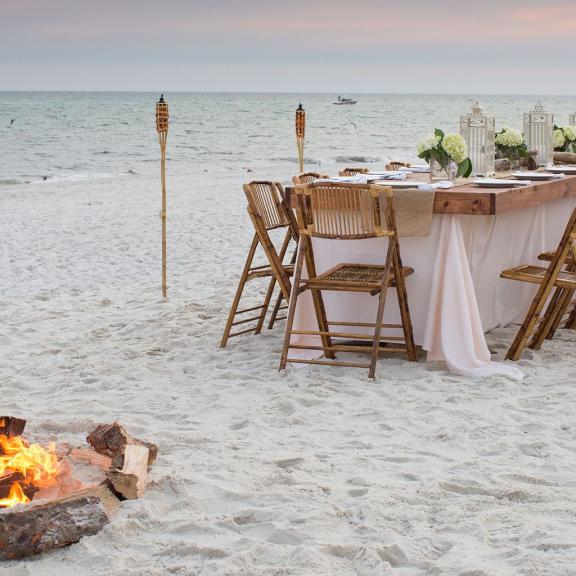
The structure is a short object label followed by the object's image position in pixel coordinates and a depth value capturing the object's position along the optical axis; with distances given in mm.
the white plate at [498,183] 4973
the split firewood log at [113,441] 3320
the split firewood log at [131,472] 3094
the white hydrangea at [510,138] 6098
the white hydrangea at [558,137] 6923
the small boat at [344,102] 65125
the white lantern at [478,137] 5703
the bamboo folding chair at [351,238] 4539
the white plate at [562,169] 5883
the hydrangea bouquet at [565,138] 6930
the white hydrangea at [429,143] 5219
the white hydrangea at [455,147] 5121
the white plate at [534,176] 5475
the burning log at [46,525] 2764
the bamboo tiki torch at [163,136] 6216
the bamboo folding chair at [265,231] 5039
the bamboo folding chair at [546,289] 4766
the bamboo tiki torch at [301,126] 6223
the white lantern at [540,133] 6352
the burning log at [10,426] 3209
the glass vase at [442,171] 5191
